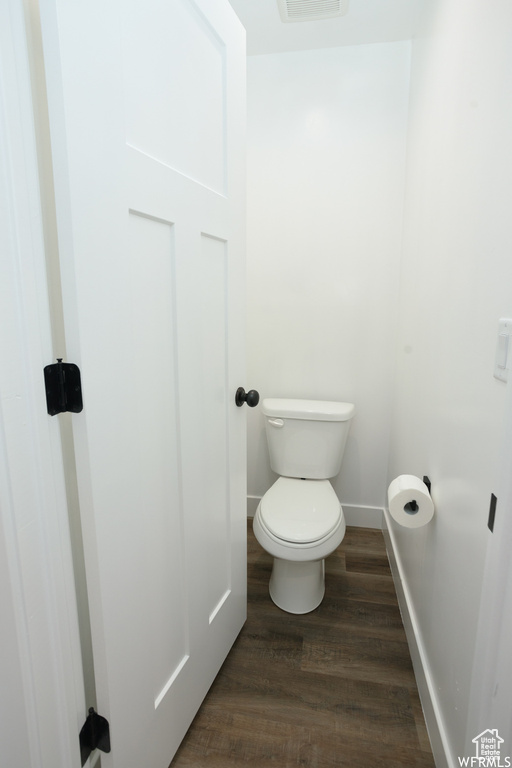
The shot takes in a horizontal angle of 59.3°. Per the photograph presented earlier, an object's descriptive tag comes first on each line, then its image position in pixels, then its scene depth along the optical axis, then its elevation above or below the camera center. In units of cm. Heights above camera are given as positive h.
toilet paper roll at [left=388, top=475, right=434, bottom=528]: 133 -59
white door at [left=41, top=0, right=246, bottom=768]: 76 -3
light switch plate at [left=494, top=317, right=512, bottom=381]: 84 -8
